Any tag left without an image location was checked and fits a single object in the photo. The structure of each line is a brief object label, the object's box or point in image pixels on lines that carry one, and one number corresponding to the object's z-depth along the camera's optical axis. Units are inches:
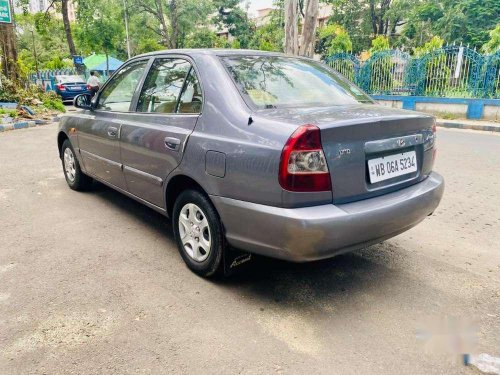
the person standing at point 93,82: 654.7
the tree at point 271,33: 1485.0
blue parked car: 814.5
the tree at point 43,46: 1404.4
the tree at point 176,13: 1301.7
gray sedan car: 88.7
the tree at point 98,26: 1085.8
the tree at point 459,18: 1059.9
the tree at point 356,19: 1371.8
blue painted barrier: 498.3
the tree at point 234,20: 1601.9
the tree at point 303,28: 511.5
